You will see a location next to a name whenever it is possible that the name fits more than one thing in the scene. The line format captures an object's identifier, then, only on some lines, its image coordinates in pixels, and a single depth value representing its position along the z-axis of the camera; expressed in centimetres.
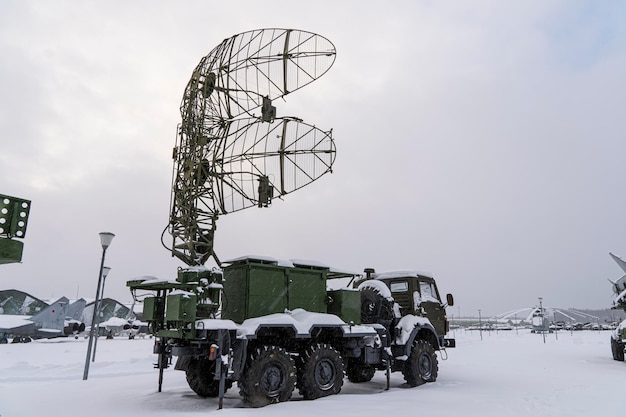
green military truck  935
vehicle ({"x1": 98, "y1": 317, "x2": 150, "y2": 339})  5002
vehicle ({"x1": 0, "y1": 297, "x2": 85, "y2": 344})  3891
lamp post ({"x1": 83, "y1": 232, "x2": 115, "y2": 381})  1411
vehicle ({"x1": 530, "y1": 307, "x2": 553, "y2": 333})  7506
